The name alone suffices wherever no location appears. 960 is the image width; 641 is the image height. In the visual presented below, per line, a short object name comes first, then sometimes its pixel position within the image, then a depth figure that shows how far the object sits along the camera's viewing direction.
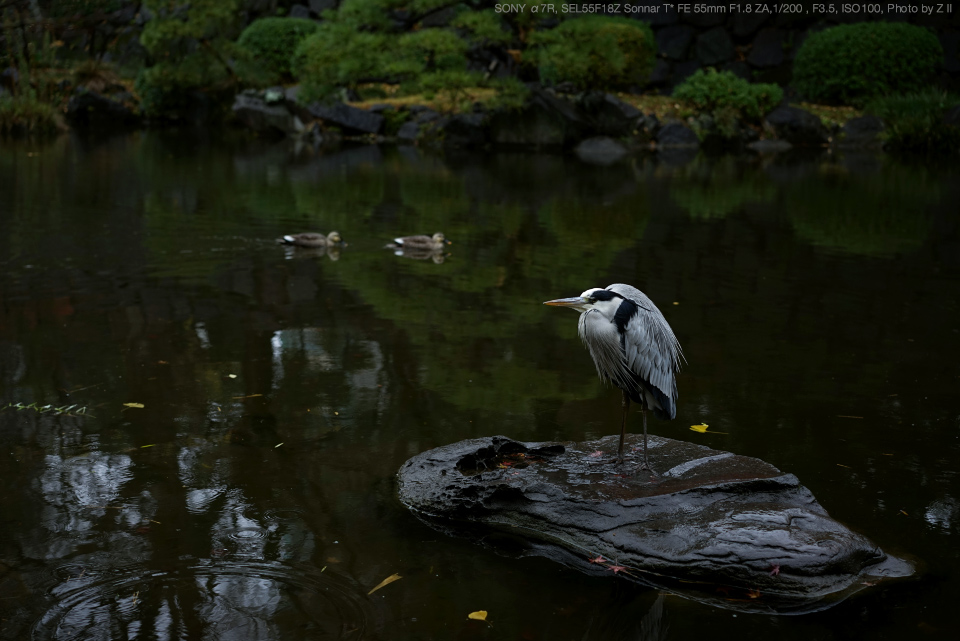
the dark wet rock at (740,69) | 26.94
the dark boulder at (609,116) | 21.89
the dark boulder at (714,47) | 27.19
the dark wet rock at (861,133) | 22.48
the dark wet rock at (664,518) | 3.55
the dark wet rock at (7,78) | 25.16
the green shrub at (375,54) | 20.34
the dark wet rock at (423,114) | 22.89
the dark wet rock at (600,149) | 20.64
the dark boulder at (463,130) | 22.06
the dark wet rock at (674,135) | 22.42
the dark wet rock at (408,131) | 22.89
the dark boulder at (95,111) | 25.72
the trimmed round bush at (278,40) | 26.81
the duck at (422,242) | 9.69
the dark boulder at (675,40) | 27.36
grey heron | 3.94
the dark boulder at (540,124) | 21.69
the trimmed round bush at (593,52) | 21.23
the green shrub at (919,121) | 20.97
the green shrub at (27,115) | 21.48
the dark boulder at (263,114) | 24.14
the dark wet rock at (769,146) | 22.31
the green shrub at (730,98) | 22.69
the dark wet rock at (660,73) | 26.89
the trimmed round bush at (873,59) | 23.44
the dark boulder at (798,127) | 22.62
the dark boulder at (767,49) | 27.05
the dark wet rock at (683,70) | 27.08
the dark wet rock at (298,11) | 29.39
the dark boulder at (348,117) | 23.14
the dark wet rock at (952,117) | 20.98
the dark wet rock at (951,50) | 25.81
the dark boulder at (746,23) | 27.69
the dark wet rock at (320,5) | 29.55
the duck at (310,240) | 9.66
